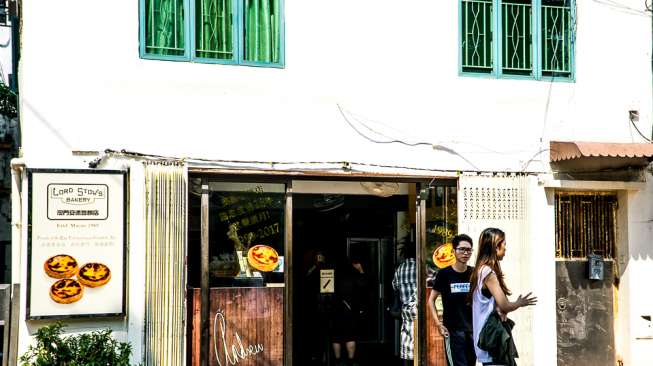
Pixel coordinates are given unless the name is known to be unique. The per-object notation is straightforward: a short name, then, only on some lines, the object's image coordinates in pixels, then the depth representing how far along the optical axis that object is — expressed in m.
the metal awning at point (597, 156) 9.27
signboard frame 8.30
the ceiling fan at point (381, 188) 10.13
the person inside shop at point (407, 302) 10.13
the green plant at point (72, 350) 7.90
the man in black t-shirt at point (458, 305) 7.72
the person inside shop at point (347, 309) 11.47
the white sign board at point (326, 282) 11.78
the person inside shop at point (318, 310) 11.80
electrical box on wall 10.21
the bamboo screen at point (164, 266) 8.61
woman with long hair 6.91
